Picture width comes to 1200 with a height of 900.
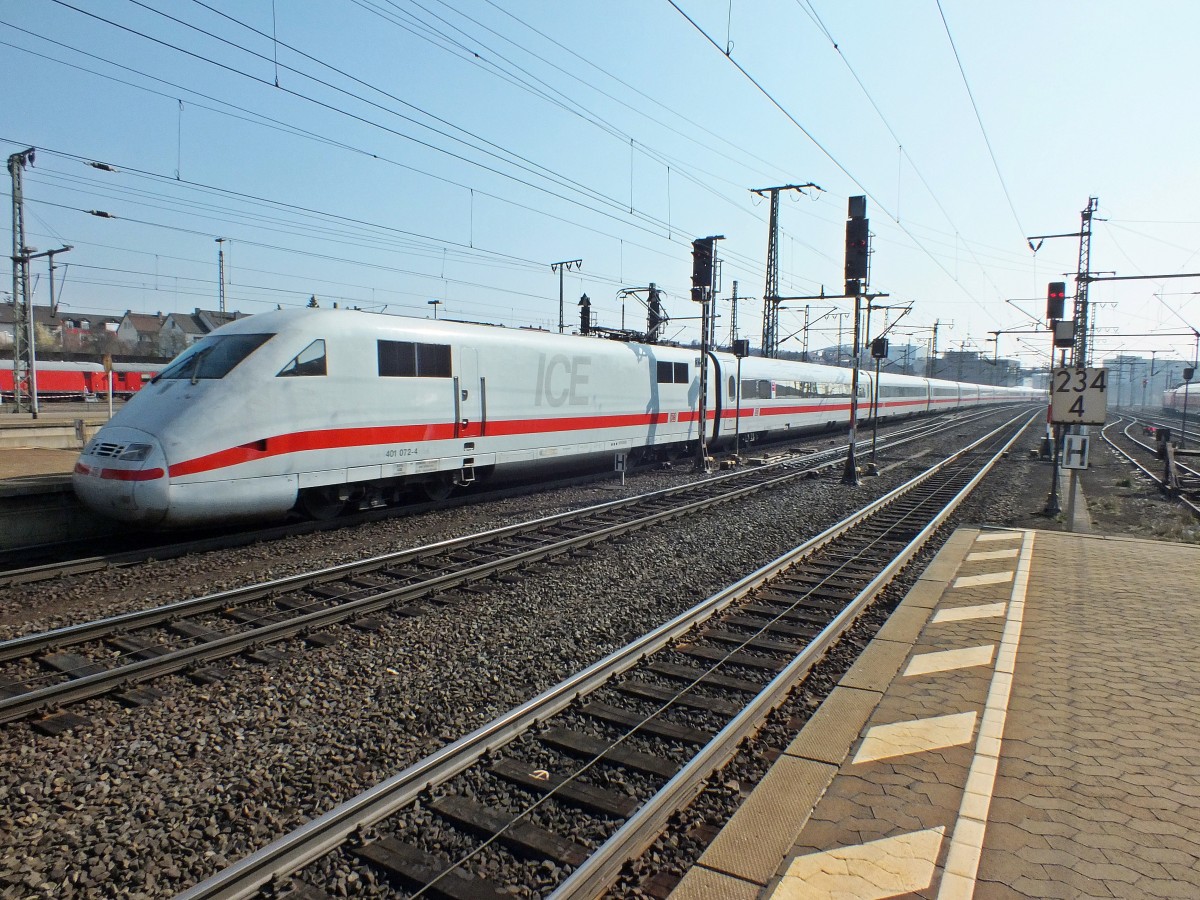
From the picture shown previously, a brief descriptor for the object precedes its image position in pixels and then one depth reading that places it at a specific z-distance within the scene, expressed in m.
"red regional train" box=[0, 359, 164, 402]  44.50
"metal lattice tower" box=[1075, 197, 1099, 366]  24.98
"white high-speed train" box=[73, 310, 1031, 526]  8.83
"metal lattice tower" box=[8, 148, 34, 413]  25.88
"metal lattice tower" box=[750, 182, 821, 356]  30.44
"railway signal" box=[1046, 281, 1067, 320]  20.30
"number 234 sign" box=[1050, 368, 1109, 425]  11.42
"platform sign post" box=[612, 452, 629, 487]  14.98
